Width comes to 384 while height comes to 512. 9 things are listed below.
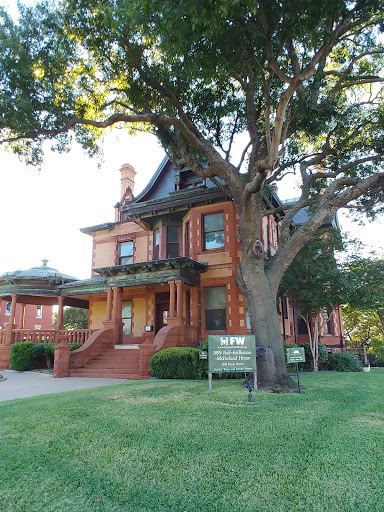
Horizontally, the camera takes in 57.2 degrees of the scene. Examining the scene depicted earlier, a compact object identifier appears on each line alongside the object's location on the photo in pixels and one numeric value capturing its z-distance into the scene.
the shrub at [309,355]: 16.05
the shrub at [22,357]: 16.25
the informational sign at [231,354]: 7.83
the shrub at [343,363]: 16.39
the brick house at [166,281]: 14.40
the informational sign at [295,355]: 8.22
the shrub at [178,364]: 11.42
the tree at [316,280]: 15.28
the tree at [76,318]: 39.81
